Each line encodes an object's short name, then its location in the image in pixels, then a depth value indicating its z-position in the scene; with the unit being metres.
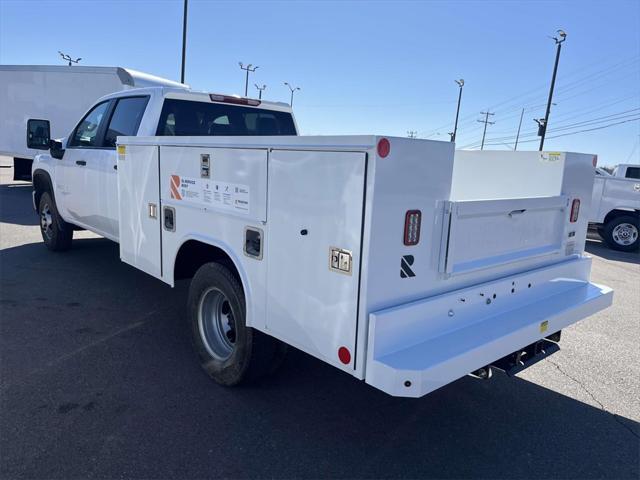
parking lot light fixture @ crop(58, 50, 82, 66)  38.12
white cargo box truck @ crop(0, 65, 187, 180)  13.15
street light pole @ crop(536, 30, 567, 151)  22.30
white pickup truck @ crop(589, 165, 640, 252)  11.79
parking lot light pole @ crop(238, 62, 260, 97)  35.48
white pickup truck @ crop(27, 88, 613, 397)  2.42
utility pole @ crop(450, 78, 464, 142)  37.28
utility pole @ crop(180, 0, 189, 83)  17.89
